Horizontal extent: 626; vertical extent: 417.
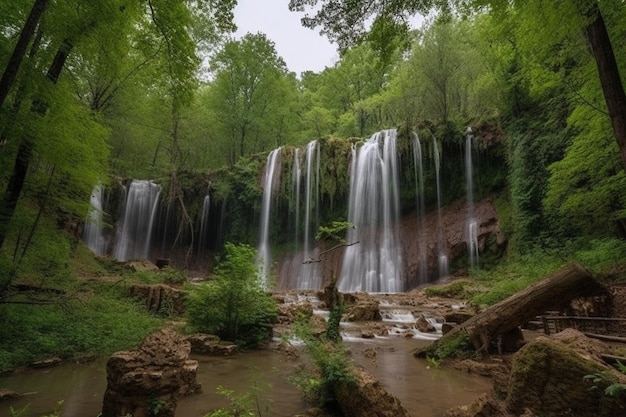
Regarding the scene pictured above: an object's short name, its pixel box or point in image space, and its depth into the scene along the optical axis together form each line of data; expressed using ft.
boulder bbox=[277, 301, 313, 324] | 29.95
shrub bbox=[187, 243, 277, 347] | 22.41
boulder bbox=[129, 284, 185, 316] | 29.63
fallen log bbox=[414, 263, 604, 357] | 18.21
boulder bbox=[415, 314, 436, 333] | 29.40
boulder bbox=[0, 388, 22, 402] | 12.23
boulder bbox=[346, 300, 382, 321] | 34.01
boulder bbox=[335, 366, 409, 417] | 9.96
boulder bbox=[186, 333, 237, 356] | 20.40
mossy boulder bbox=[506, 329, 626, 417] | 8.95
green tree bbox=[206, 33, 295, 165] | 79.77
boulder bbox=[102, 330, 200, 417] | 9.80
